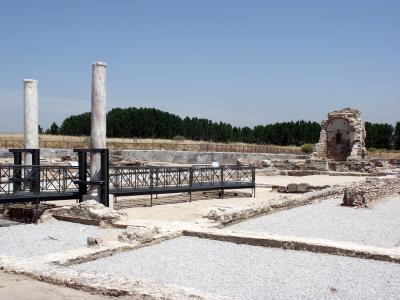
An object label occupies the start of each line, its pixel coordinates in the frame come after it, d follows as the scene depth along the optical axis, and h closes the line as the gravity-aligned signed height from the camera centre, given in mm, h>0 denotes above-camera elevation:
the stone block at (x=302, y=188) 19906 -1798
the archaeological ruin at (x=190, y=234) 6320 -1830
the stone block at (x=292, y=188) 20016 -1809
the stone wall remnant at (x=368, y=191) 15109 -1561
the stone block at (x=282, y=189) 20167 -1867
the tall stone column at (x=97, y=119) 13148 +637
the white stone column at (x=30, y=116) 15438 +832
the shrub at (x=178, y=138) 65625 +702
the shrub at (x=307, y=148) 50031 -398
